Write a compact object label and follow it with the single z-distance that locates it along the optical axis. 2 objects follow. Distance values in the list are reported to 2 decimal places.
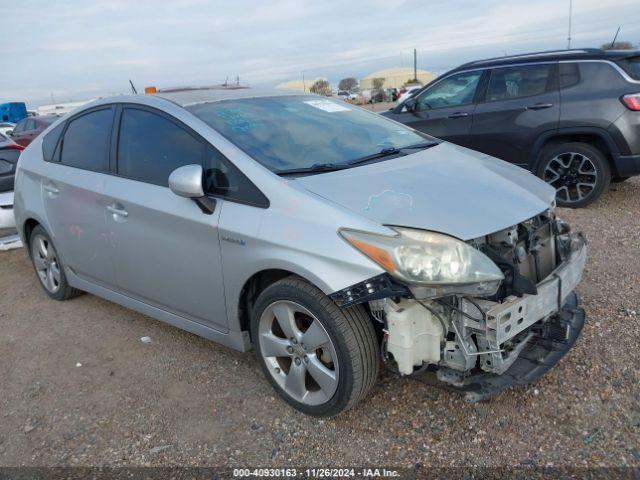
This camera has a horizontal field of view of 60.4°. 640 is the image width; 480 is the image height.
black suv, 5.96
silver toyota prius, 2.49
